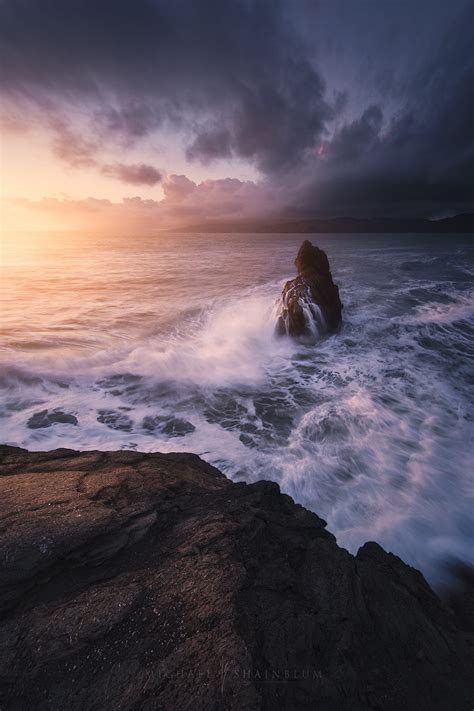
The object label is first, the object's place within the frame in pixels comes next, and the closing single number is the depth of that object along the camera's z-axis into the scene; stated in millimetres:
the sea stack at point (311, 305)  14062
